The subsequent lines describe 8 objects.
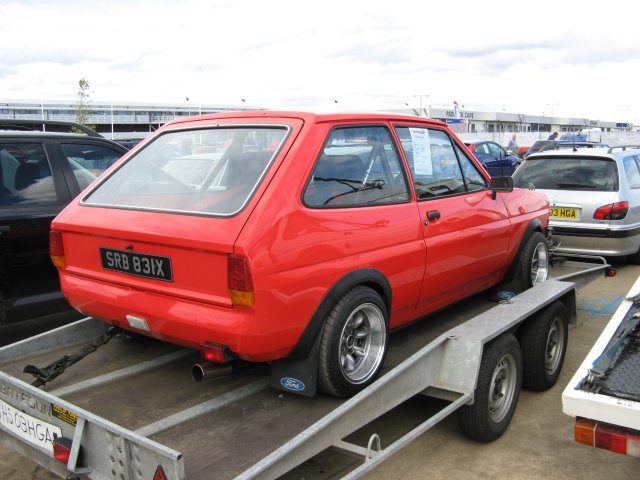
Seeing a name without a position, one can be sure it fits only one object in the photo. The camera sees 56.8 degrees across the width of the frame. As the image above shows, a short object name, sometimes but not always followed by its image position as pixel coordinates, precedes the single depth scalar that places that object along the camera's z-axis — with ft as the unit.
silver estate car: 25.03
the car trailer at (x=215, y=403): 7.93
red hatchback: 8.89
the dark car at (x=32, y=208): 15.16
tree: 87.31
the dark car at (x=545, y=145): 63.70
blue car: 63.05
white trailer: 7.97
